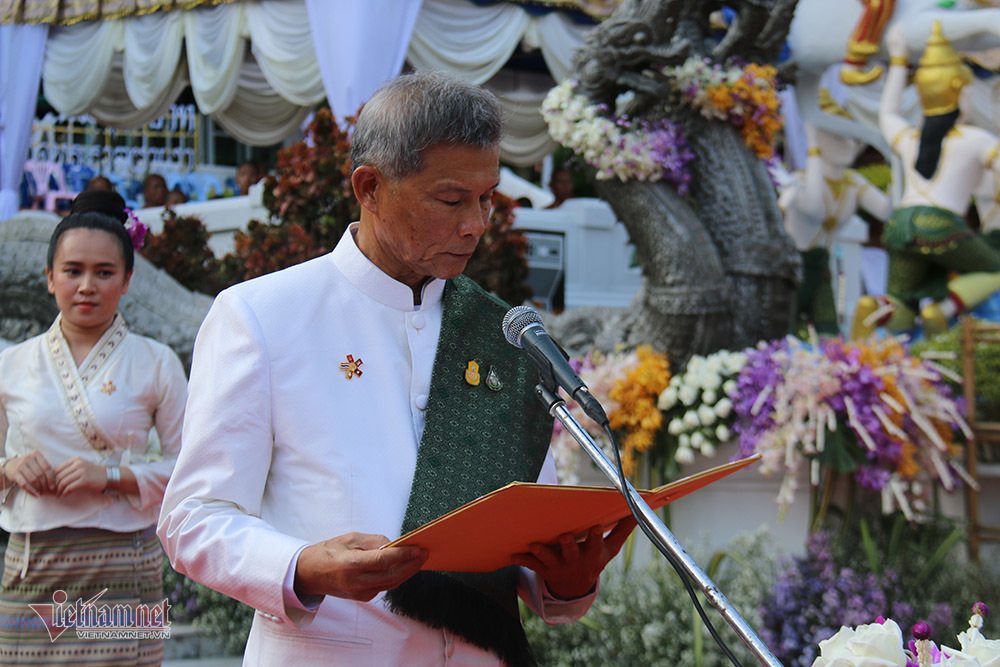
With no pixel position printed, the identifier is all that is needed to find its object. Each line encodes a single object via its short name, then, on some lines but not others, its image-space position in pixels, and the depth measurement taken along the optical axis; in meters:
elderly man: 1.73
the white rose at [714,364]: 4.85
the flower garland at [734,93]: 5.39
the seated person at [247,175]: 12.40
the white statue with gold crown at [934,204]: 6.86
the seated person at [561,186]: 11.88
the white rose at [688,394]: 4.83
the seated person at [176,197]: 12.73
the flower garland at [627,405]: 4.83
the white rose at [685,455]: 4.76
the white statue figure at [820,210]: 8.91
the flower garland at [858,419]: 4.38
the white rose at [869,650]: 1.47
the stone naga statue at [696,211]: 5.27
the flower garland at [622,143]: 5.37
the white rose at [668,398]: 4.88
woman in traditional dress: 2.88
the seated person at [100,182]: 11.47
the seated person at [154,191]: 12.87
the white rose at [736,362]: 4.81
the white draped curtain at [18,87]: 11.72
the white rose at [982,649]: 1.52
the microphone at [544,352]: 1.53
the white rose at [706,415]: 4.73
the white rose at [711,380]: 4.81
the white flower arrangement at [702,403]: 4.74
